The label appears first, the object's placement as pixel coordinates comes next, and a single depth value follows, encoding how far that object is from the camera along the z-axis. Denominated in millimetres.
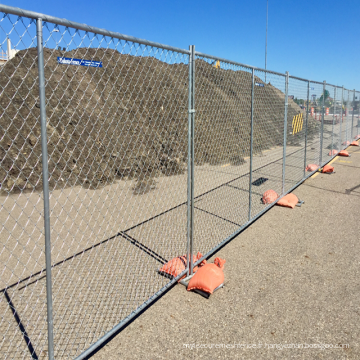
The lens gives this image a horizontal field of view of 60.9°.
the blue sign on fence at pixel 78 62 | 1957
